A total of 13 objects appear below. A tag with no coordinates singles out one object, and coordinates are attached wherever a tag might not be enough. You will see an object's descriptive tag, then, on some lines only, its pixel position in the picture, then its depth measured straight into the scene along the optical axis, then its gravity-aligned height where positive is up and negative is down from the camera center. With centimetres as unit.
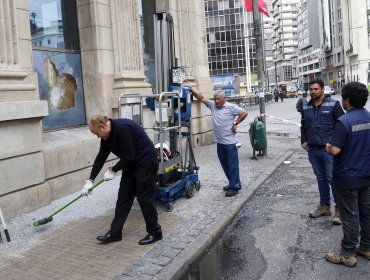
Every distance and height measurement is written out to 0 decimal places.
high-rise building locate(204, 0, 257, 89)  8269 +1306
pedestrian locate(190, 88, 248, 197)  743 -43
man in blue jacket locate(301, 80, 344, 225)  577 -47
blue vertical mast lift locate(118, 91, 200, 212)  662 -56
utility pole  1160 +154
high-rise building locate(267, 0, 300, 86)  15550 +2390
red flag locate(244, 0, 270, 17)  1303 +296
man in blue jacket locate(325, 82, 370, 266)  443 -70
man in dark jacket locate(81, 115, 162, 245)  507 -70
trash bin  1099 -86
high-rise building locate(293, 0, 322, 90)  11356 +1584
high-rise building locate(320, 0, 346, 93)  9312 +1300
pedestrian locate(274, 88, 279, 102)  5571 +77
